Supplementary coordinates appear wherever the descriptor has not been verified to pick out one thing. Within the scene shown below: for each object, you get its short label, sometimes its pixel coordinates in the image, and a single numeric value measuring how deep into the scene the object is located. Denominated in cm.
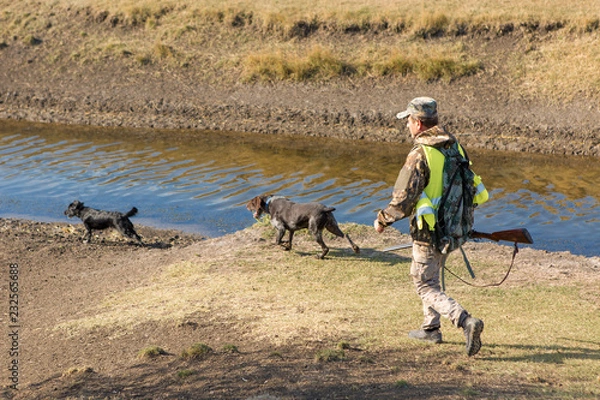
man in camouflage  1329
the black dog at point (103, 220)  2845
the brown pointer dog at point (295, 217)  2287
